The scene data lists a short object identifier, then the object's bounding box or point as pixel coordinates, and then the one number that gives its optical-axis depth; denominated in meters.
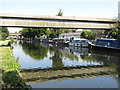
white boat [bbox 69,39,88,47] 44.16
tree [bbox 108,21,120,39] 38.51
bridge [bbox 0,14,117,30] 31.69
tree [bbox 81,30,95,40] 61.81
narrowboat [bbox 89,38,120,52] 30.44
